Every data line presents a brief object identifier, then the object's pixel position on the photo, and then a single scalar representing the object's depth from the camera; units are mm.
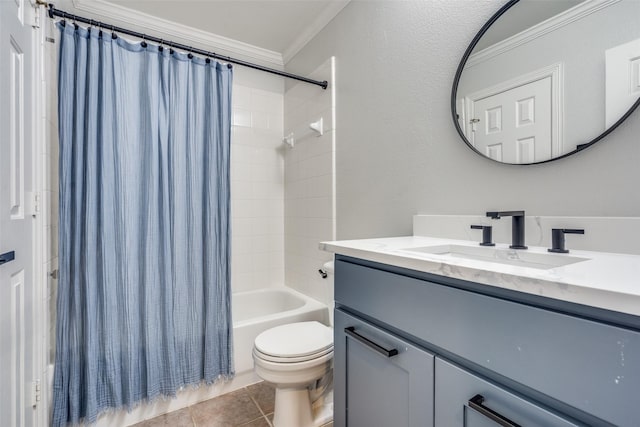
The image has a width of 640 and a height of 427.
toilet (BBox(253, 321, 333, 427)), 1303
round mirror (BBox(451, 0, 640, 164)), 828
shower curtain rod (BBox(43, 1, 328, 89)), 1336
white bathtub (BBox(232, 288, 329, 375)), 1790
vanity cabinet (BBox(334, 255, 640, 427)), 455
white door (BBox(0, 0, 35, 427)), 914
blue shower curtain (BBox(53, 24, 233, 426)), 1413
